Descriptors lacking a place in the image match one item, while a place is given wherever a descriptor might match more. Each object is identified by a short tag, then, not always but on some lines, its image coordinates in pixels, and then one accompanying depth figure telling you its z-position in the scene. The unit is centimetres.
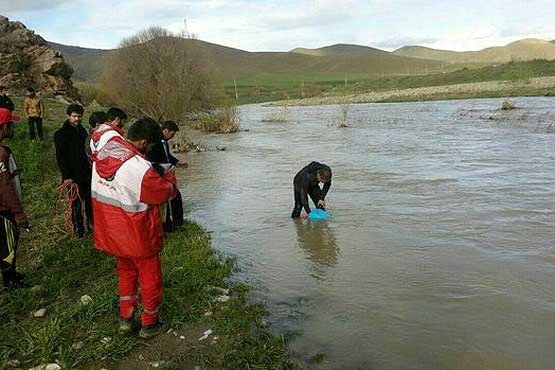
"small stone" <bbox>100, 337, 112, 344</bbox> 414
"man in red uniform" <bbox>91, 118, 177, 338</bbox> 370
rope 700
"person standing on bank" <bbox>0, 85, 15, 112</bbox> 667
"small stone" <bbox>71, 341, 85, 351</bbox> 408
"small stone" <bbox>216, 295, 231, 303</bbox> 509
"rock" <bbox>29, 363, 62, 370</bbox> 381
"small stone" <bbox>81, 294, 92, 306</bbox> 481
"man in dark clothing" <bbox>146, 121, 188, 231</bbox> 686
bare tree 3206
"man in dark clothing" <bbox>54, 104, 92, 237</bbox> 674
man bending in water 751
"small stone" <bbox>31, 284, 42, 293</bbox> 521
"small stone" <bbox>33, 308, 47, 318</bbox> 472
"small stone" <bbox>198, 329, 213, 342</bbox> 429
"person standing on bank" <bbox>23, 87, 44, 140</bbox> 1414
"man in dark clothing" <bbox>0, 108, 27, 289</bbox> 506
